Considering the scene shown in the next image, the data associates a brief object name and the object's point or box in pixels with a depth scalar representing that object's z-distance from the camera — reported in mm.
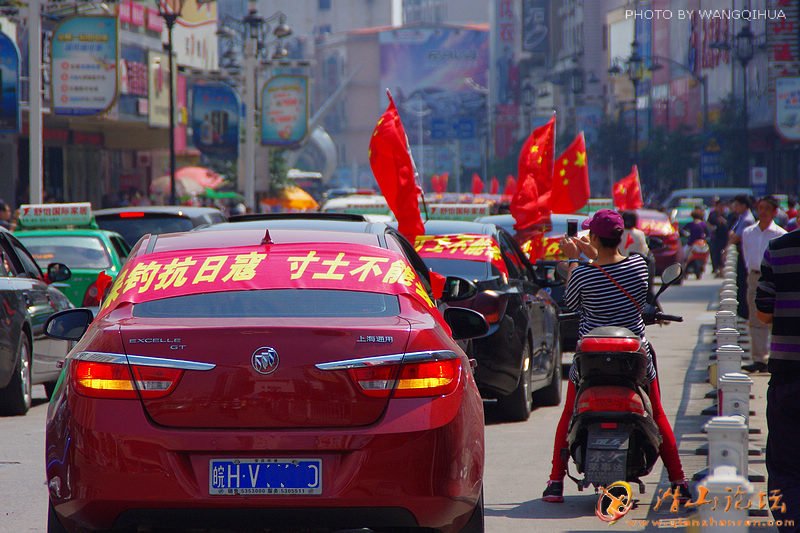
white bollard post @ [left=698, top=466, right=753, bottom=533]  4250
